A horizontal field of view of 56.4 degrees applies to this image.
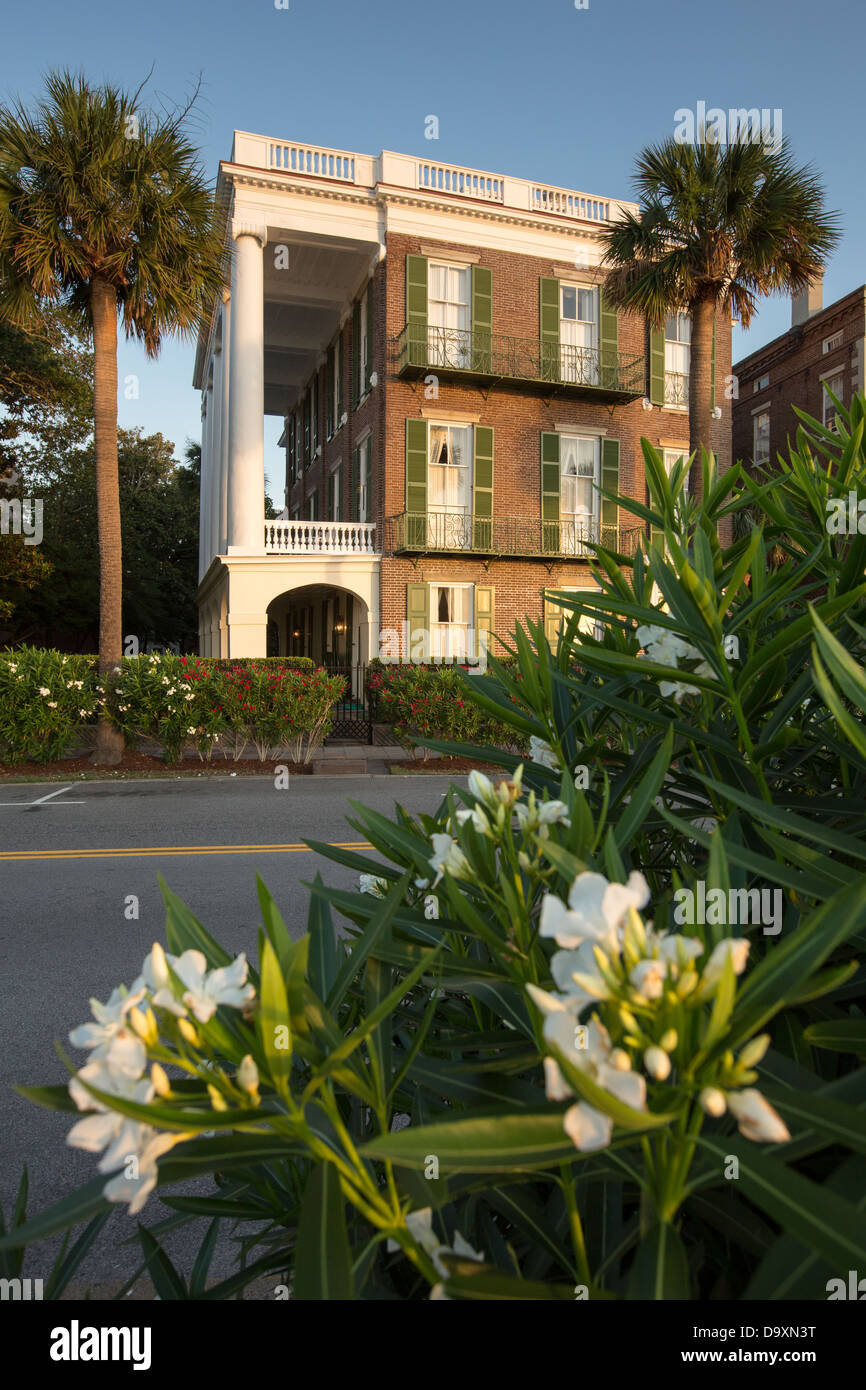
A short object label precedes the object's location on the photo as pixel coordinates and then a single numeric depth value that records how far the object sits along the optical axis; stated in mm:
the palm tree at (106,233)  13125
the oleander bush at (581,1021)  559
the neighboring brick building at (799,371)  25109
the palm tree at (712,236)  15453
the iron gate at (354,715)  18141
